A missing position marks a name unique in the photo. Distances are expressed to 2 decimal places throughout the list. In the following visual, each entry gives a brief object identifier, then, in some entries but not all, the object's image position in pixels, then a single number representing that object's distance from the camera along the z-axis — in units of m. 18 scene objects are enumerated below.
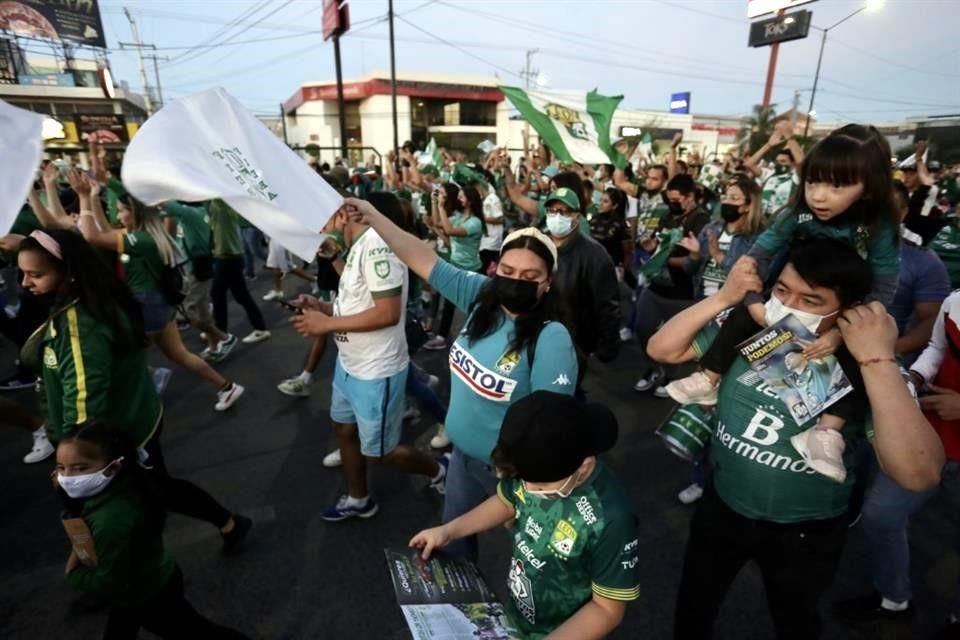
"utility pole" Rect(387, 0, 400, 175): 17.58
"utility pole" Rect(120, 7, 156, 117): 46.62
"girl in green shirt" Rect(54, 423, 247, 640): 1.86
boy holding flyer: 1.21
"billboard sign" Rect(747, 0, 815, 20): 27.64
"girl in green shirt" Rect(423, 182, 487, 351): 5.81
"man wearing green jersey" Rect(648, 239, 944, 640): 1.27
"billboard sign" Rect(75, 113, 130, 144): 27.16
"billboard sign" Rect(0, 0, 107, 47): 31.86
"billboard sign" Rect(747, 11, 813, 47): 37.97
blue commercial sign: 53.84
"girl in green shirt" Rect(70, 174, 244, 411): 4.11
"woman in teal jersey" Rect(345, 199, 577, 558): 1.85
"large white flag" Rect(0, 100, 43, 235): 1.45
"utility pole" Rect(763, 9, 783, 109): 41.89
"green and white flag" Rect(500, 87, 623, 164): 5.51
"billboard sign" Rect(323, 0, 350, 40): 13.79
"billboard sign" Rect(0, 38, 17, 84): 31.51
